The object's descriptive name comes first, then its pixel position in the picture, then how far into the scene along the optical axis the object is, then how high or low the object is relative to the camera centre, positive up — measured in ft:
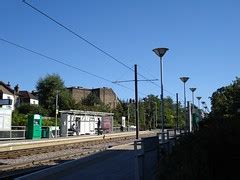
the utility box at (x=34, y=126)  100.22 -0.53
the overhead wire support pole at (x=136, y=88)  100.75 +11.42
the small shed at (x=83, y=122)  116.42 +1.15
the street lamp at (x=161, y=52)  53.30 +12.15
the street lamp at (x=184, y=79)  83.47 +11.91
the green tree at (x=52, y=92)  248.83 +25.76
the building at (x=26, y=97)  283.73 +24.62
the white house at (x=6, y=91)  234.68 +25.60
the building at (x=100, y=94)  352.55 +35.14
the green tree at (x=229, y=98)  106.67 +11.06
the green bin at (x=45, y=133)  110.45 -2.86
